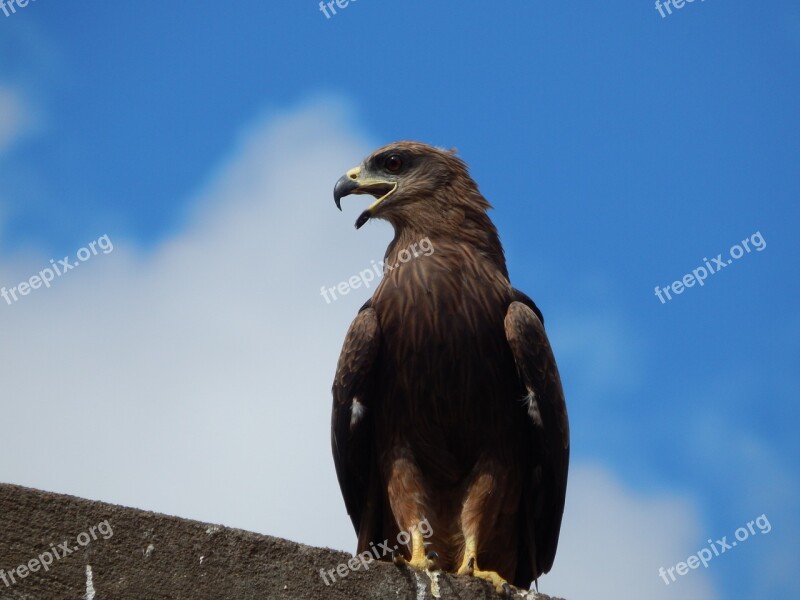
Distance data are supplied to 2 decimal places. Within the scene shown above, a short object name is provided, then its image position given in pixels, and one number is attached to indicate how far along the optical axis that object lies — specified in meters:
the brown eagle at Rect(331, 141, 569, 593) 12.02
